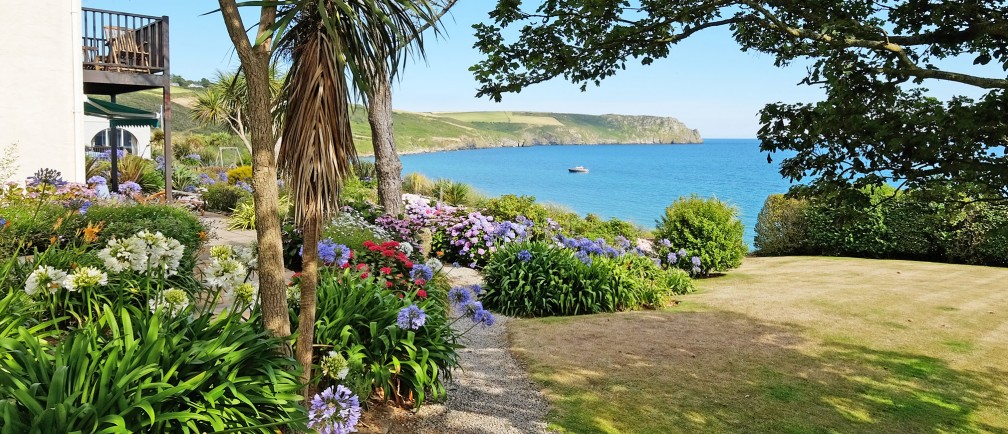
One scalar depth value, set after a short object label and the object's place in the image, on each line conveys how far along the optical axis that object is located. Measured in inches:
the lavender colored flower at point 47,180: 276.6
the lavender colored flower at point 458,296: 206.5
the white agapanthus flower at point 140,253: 153.3
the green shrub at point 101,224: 294.0
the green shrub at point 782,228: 676.7
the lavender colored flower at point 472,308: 199.6
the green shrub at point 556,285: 365.1
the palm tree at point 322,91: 140.6
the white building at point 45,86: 501.7
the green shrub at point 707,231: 509.7
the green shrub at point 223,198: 661.4
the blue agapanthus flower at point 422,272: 218.2
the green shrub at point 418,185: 883.6
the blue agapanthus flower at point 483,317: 201.6
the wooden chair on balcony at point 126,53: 586.9
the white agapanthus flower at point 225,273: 155.3
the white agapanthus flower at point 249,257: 177.8
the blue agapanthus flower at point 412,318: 175.5
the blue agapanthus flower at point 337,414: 140.3
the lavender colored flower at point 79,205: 277.8
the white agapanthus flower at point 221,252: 162.9
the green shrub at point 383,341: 181.0
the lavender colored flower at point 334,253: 207.0
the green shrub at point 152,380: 113.5
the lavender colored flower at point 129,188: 546.6
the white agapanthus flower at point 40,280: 153.8
